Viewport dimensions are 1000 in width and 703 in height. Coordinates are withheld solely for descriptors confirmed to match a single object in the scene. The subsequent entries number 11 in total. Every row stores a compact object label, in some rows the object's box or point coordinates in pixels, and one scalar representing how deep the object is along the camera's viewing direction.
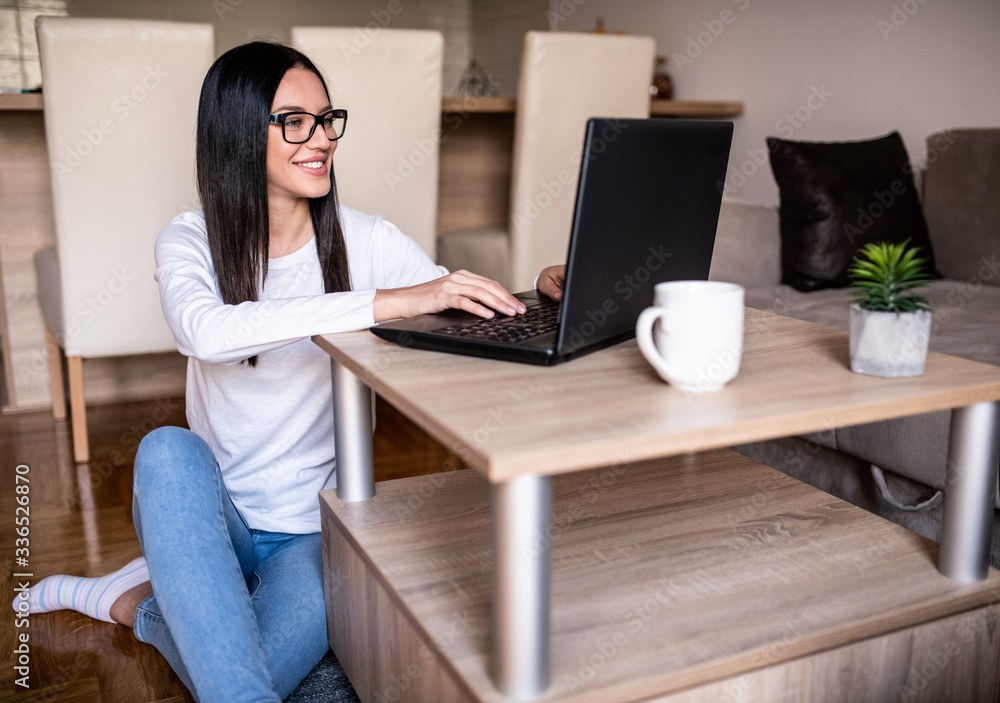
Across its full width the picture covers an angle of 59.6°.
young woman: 0.89
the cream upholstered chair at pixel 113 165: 1.85
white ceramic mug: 0.67
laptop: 0.72
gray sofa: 1.26
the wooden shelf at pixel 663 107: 2.39
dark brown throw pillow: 1.90
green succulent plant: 0.72
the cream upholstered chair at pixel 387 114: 2.02
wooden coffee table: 0.60
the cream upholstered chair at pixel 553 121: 2.18
